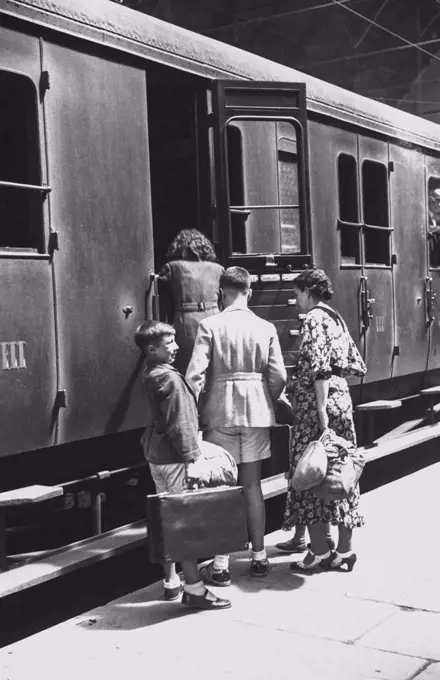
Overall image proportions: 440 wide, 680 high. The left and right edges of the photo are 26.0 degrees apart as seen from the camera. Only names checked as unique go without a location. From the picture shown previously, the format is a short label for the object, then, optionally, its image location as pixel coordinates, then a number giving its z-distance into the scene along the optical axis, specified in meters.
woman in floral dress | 5.41
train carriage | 4.98
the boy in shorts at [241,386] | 5.23
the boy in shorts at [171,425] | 4.65
